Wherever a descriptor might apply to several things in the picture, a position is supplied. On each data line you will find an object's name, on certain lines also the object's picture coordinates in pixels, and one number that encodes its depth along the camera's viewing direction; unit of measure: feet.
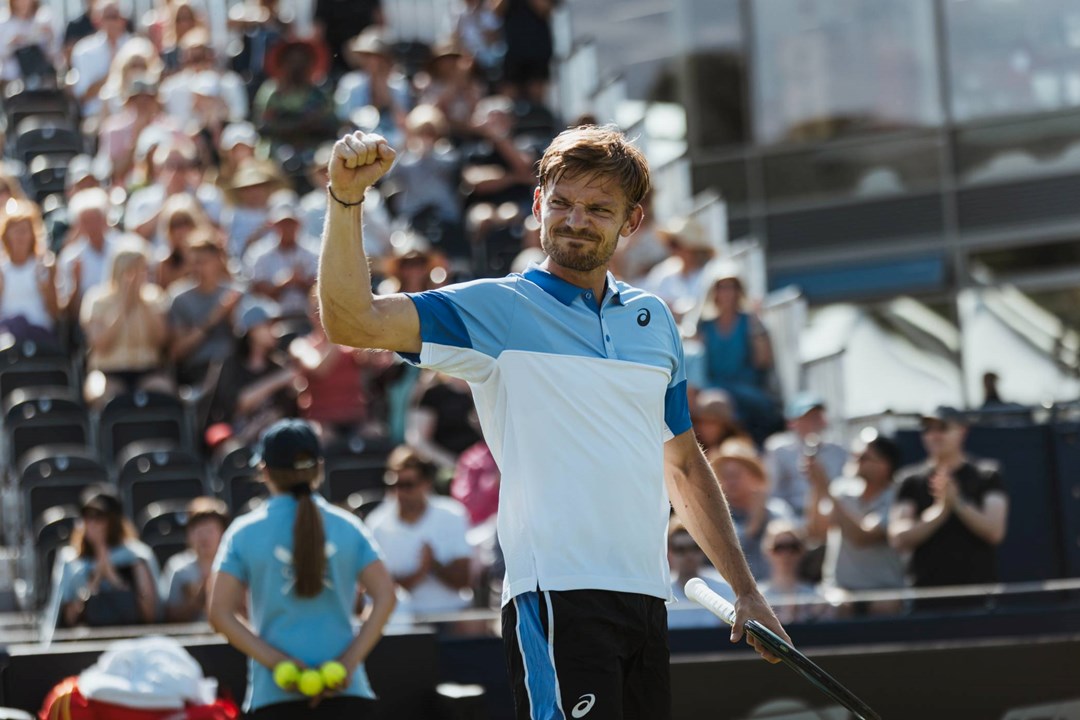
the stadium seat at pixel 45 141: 94.73
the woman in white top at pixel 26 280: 73.10
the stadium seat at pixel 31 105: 98.78
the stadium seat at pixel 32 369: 70.28
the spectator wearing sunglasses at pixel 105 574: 53.83
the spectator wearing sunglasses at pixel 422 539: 57.98
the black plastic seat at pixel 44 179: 91.30
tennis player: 26.48
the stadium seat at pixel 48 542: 61.62
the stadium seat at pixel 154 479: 64.28
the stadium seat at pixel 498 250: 83.82
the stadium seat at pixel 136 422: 67.56
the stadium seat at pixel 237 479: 64.13
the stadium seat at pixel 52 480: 64.08
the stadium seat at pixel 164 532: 60.80
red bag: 39.75
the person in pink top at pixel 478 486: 63.98
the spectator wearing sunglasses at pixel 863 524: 56.54
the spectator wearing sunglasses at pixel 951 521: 55.72
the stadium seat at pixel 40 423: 67.21
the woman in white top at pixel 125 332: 69.10
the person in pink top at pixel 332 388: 68.64
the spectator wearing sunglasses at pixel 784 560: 55.83
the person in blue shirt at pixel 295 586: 39.60
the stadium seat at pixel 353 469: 65.62
